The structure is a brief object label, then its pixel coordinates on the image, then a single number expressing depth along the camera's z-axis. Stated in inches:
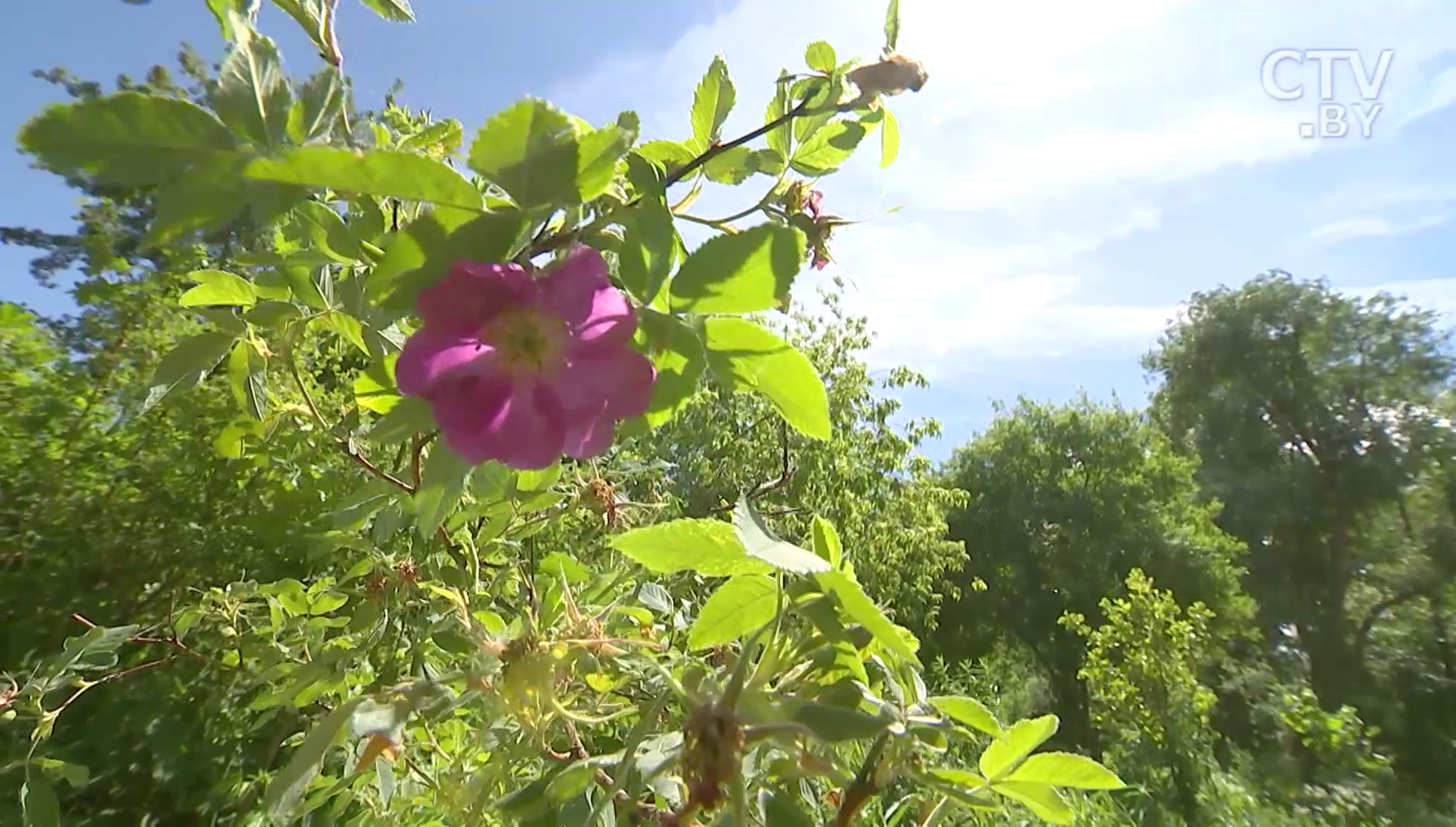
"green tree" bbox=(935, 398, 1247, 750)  347.6
